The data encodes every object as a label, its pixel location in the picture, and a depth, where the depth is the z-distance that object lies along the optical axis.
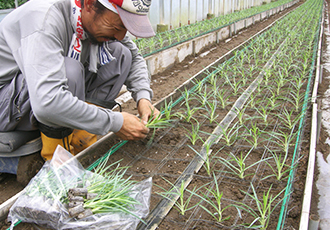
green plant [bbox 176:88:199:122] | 2.32
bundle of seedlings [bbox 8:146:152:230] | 1.20
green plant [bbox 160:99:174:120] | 2.25
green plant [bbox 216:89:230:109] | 2.60
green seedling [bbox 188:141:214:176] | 1.72
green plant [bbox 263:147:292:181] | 1.65
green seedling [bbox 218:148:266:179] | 1.66
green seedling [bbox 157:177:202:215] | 1.43
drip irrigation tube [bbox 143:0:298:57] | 4.27
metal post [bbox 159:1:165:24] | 7.02
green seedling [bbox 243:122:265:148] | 1.96
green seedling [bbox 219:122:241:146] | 1.99
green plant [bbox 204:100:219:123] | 2.33
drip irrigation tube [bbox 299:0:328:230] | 1.33
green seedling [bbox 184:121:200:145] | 1.99
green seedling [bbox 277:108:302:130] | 2.18
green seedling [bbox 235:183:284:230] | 1.31
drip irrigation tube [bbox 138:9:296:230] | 1.40
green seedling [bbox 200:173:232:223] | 1.37
